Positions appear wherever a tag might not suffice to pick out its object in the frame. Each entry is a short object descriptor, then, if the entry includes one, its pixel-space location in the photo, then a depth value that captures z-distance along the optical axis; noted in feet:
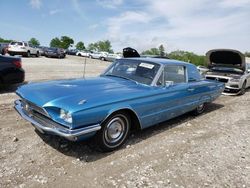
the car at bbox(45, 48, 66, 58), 75.74
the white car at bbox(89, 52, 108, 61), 99.12
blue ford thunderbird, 8.76
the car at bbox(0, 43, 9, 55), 57.16
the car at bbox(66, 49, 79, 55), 123.99
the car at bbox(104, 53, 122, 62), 94.94
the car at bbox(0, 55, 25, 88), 19.33
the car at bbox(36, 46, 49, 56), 78.59
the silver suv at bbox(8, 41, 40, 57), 59.63
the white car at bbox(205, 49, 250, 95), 24.93
